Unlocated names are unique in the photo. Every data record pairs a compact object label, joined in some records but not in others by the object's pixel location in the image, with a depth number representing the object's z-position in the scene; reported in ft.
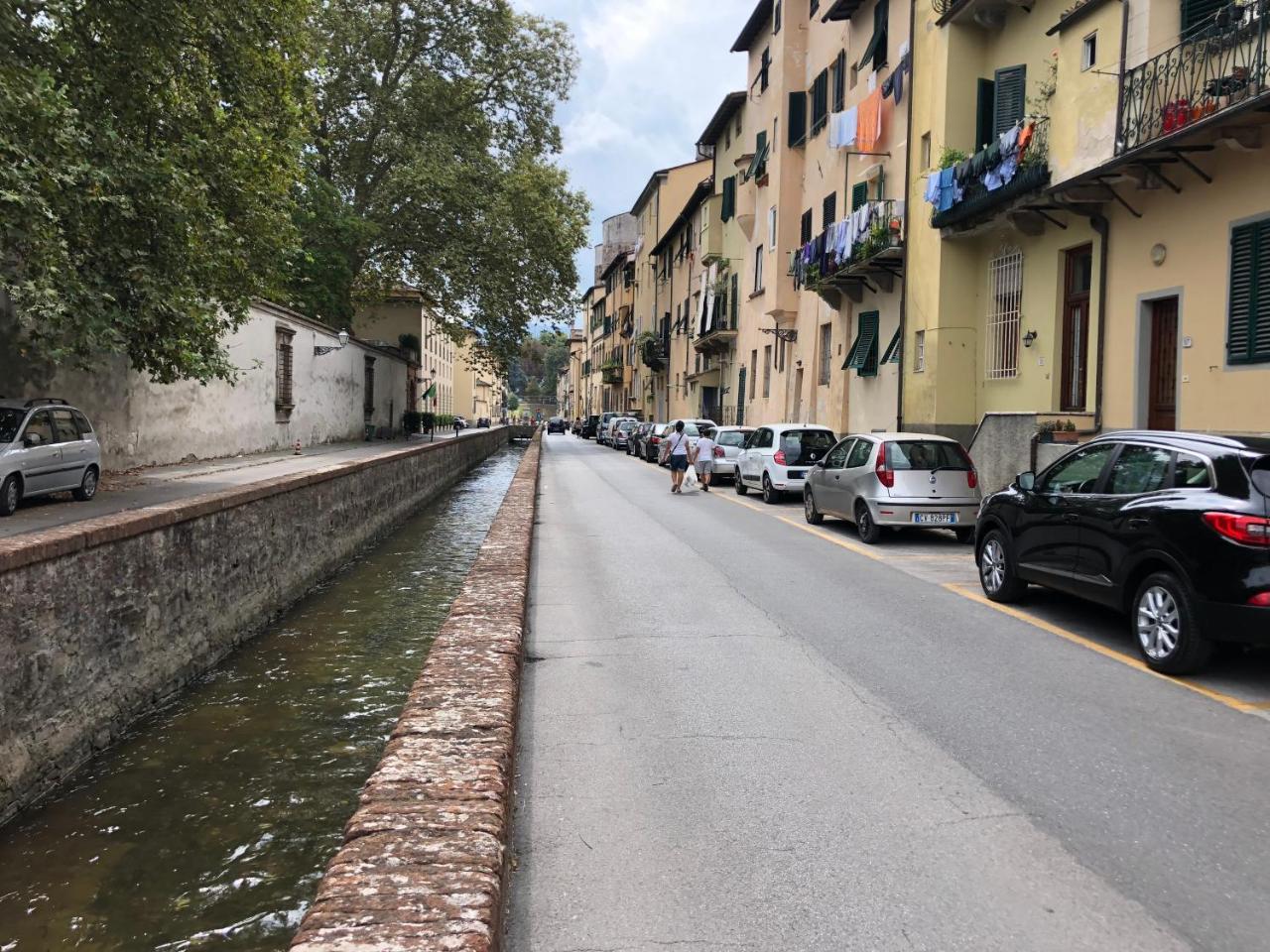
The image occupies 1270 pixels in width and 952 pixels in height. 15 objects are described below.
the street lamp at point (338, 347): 99.50
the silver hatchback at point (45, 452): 43.14
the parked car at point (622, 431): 143.84
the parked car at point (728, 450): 76.13
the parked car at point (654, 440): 110.17
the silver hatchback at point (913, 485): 41.39
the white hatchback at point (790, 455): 60.44
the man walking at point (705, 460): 70.64
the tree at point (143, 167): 36.99
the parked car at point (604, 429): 172.86
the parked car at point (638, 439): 122.42
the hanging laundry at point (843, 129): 75.20
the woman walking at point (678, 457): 67.31
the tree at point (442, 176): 108.06
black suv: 18.70
